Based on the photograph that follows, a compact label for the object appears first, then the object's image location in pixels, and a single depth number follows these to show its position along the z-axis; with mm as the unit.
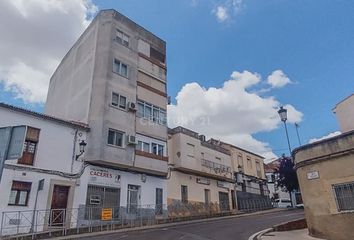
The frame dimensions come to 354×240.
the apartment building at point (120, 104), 20328
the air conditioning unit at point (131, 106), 22423
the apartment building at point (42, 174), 15737
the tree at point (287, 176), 36875
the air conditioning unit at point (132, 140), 21344
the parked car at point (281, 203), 47297
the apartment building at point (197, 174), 28047
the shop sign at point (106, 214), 18531
